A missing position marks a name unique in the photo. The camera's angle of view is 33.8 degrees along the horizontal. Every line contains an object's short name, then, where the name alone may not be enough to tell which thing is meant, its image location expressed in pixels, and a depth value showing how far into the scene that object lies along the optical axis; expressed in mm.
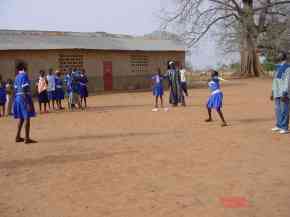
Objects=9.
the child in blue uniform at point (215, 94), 11711
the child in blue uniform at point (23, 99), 9656
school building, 27244
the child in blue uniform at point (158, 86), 16906
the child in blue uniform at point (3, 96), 16578
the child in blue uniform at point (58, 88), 17531
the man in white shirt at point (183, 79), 18578
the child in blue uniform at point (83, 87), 18016
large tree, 38938
